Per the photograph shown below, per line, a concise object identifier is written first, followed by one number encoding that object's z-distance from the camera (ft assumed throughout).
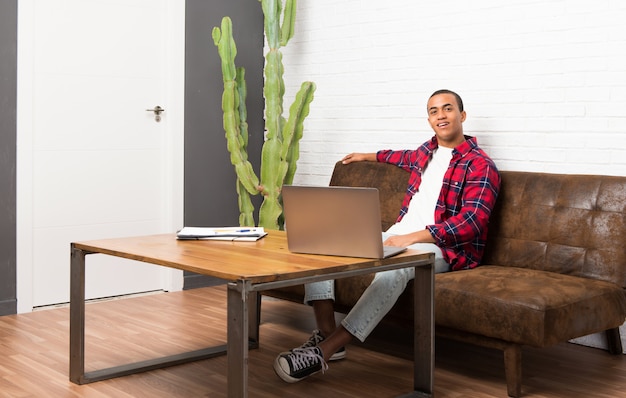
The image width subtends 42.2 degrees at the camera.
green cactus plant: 14.24
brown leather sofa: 9.02
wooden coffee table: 6.92
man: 9.37
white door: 13.43
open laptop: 7.79
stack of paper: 9.23
